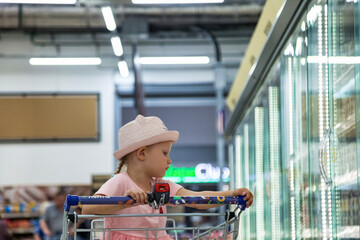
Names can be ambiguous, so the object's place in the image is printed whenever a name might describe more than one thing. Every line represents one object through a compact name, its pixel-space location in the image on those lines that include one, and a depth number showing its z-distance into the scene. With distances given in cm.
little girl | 281
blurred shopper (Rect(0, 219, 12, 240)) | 923
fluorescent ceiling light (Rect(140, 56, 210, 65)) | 1489
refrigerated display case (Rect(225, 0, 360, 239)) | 259
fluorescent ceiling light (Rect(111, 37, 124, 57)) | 1325
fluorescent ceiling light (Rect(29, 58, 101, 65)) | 1470
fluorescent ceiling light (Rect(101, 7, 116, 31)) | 1060
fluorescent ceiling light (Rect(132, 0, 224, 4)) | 806
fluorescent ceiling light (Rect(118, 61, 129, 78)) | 1514
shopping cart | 243
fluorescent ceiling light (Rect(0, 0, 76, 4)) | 795
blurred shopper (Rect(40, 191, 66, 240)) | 1055
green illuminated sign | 1817
